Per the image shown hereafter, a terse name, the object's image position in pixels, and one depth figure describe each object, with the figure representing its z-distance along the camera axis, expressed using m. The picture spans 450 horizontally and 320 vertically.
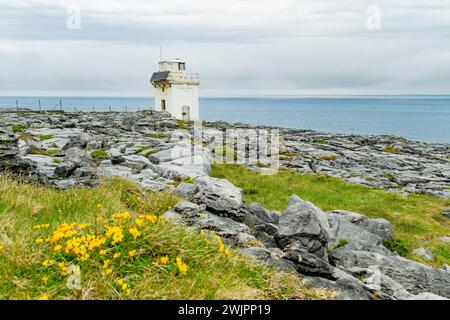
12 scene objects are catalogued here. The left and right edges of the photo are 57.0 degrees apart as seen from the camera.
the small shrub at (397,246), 15.81
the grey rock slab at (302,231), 10.95
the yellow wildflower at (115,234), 6.89
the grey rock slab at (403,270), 11.30
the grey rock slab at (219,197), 13.70
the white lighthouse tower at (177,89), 70.31
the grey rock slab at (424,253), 15.99
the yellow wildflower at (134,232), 7.07
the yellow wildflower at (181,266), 6.62
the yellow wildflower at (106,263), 6.44
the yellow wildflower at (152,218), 7.73
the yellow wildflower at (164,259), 6.76
